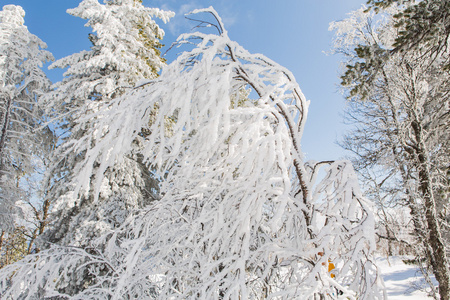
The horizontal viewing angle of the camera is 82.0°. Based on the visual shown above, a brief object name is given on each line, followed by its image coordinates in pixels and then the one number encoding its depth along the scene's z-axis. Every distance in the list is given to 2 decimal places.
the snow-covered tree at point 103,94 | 7.96
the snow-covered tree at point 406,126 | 6.80
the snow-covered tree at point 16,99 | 11.15
